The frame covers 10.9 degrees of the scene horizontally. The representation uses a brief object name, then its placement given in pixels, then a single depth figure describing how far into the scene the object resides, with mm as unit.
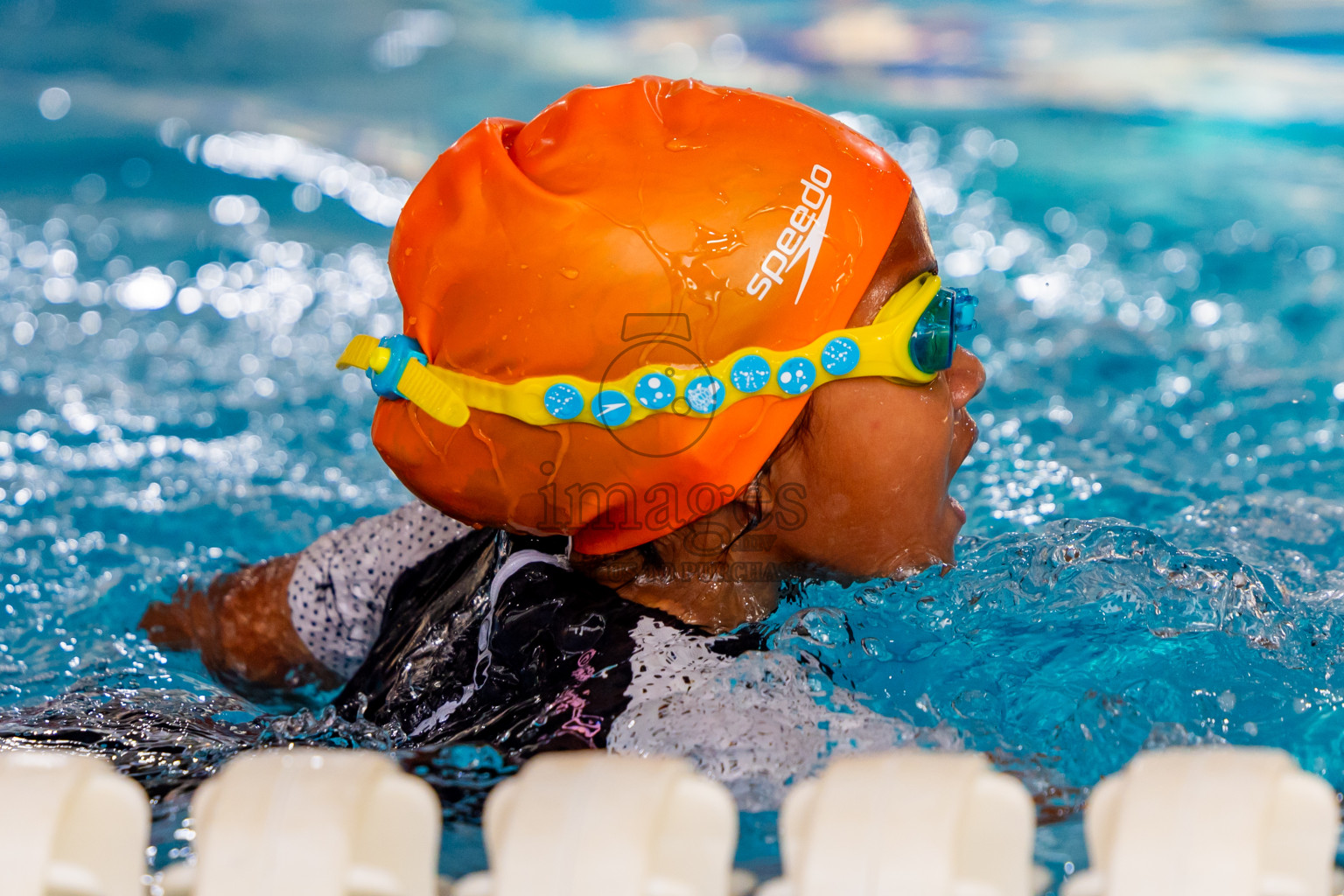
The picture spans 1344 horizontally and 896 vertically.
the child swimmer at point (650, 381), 2139
